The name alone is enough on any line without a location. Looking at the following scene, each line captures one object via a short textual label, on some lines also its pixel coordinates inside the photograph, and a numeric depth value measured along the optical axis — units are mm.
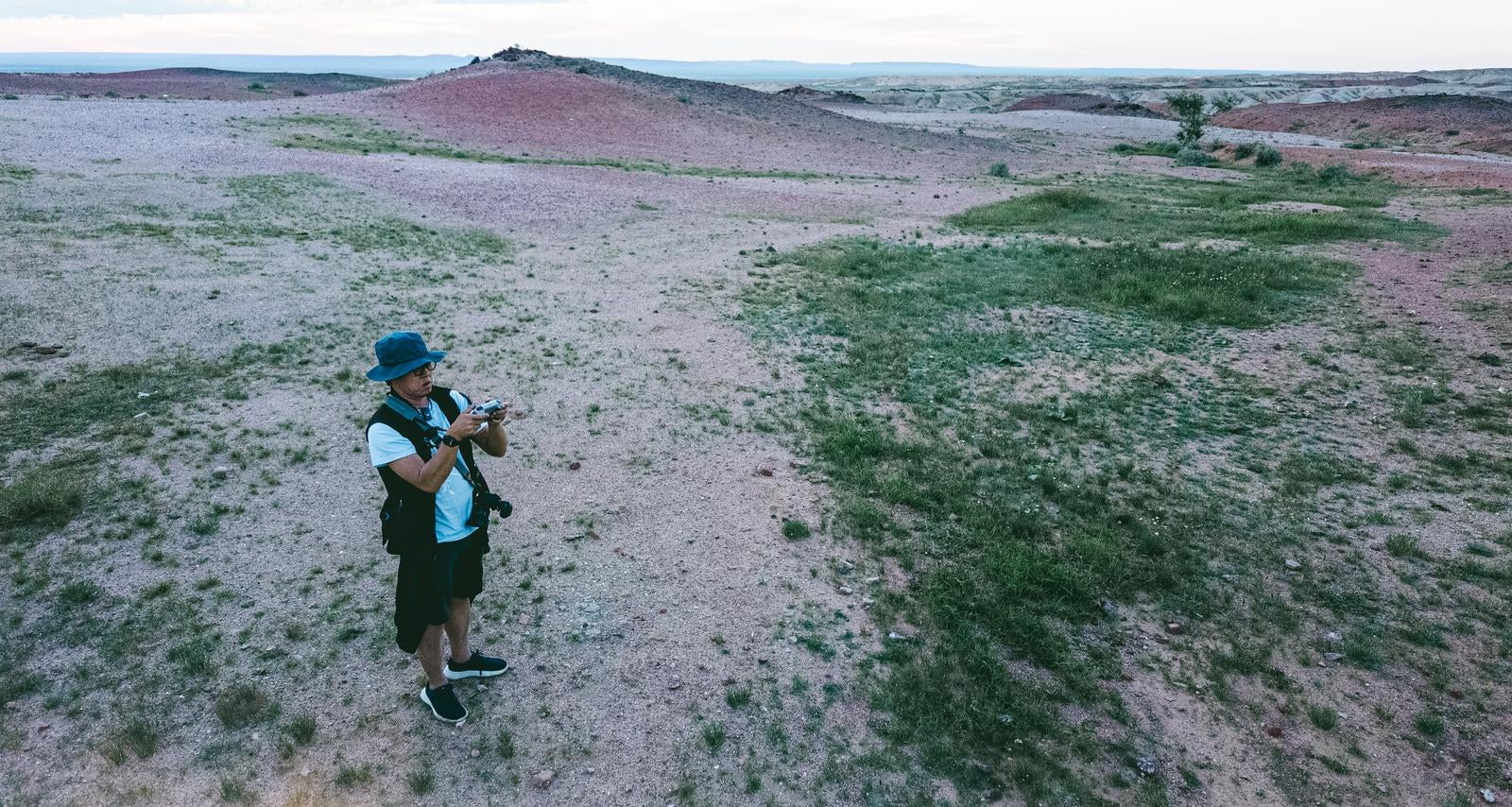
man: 3924
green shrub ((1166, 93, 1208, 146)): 43794
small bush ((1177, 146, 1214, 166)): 36875
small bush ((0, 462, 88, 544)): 6348
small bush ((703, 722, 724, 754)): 4695
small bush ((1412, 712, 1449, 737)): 4914
